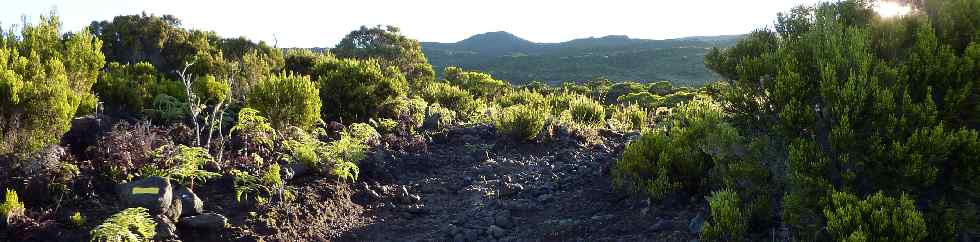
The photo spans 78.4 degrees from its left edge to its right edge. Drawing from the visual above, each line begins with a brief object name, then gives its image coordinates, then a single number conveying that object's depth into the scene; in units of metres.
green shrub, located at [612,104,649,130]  12.98
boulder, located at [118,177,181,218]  4.34
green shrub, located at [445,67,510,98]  19.27
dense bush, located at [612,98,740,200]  5.32
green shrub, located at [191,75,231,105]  8.80
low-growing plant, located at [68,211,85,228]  4.08
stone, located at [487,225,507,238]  5.25
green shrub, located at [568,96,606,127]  12.56
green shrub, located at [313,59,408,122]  9.53
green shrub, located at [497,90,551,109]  14.75
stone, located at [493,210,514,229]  5.51
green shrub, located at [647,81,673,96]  29.80
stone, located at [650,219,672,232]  4.83
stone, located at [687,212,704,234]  4.59
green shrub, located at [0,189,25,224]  3.92
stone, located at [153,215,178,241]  4.21
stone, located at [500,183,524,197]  6.49
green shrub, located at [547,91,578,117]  13.56
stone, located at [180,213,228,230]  4.50
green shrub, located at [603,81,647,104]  28.67
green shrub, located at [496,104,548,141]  9.45
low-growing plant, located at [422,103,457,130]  10.21
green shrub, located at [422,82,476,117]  12.77
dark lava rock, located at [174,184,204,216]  4.64
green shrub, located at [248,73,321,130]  7.41
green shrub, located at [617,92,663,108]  22.43
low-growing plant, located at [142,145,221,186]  4.86
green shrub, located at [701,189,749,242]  3.98
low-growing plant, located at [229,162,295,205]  5.14
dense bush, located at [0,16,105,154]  4.65
